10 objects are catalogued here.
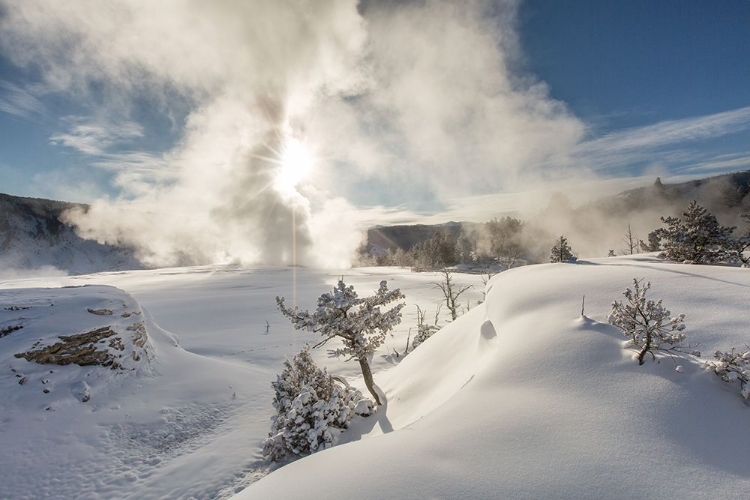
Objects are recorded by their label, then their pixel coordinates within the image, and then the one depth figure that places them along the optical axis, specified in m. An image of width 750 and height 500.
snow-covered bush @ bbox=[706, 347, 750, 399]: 3.79
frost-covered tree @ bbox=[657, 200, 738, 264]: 9.44
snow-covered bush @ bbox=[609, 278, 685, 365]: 4.28
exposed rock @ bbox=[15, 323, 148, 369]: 9.36
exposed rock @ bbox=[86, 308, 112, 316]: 11.39
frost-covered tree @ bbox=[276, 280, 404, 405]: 7.89
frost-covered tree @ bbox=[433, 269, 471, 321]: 35.72
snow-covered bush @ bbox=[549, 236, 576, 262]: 21.72
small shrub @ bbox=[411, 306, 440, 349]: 16.28
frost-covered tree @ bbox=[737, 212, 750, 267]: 9.19
